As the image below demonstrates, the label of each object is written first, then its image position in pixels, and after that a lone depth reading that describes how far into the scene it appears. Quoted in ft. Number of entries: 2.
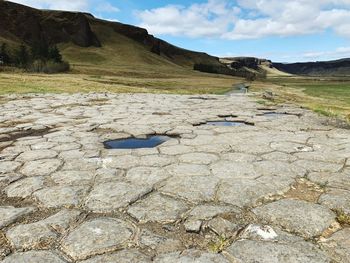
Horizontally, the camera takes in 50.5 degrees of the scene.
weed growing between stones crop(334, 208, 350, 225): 10.25
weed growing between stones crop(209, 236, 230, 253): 8.95
